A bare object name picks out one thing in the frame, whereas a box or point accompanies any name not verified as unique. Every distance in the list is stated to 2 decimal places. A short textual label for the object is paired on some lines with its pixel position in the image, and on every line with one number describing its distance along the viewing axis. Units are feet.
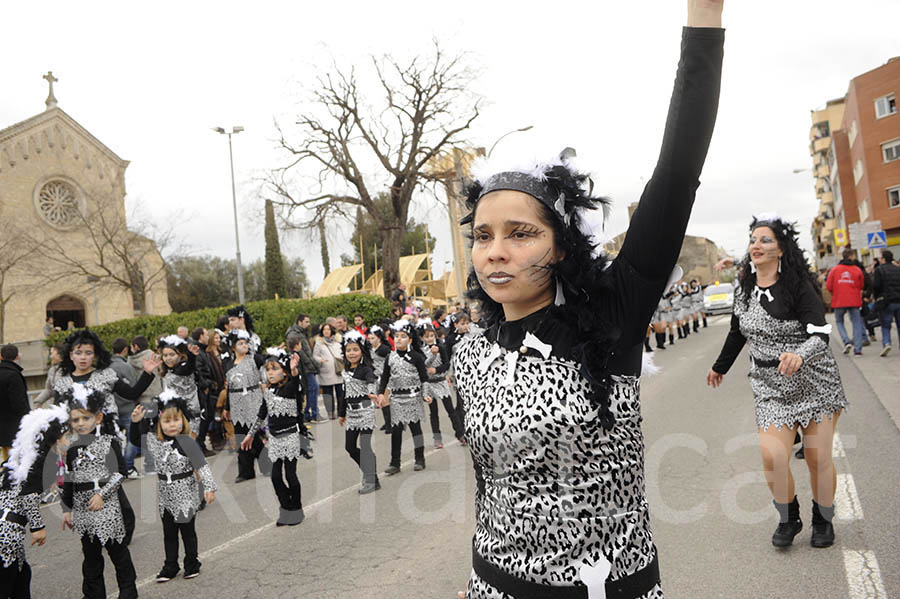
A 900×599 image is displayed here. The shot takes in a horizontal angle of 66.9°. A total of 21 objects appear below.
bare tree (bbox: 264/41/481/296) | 91.15
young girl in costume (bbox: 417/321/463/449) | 32.32
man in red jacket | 44.06
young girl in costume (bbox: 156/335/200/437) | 30.58
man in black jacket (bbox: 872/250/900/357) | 43.52
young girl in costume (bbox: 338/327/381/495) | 25.31
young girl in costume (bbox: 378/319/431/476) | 28.66
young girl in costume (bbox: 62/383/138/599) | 16.19
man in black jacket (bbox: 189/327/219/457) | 32.89
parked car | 119.85
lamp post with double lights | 77.30
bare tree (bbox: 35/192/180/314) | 89.86
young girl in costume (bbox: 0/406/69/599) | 14.44
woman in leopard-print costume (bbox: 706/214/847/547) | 14.28
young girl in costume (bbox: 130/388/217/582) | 17.75
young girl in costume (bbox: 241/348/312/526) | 21.53
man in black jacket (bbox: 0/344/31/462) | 25.18
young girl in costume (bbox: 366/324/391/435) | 32.33
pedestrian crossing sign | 64.75
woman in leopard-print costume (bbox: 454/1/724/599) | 5.21
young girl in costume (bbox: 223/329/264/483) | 30.22
